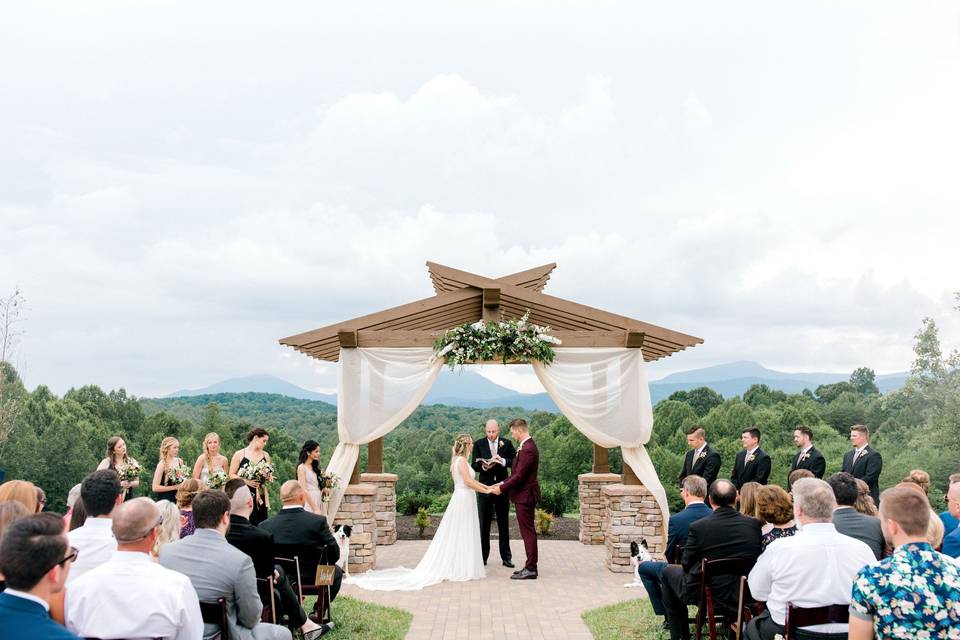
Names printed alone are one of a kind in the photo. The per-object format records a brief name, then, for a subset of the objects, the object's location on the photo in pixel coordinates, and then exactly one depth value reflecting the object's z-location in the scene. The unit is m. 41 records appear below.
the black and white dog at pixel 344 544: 8.47
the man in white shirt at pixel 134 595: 3.28
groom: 9.34
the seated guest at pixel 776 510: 5.18
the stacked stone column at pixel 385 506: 12.23
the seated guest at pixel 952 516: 5.61
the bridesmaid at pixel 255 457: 8.32
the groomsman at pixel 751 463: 9.38
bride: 9.24
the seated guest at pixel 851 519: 5.17
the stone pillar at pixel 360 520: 9.78
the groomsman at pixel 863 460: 9.12
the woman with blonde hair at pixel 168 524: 4.61
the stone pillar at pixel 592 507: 12.33
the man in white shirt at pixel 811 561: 4.11
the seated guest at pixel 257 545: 5.32
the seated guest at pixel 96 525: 4.09
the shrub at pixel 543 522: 13.11
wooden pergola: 9.98
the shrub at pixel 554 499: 15.70
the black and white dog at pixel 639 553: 7.01
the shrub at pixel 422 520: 13.15
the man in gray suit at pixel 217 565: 4.37
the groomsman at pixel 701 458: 9.48
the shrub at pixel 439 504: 16.85
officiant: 10.16
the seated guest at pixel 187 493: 5.77
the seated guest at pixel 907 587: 2.99
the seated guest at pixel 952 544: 4.41
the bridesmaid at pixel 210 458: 8.21
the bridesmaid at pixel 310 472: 8.74
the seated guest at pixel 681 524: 6.12
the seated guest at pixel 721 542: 5.34
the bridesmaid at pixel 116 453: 7.80
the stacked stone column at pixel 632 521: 9.77
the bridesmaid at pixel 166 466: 8.10
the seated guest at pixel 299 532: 6.32
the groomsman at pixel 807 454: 9.22
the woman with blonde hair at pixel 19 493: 4.33
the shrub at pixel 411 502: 15.53
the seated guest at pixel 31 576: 2.54
